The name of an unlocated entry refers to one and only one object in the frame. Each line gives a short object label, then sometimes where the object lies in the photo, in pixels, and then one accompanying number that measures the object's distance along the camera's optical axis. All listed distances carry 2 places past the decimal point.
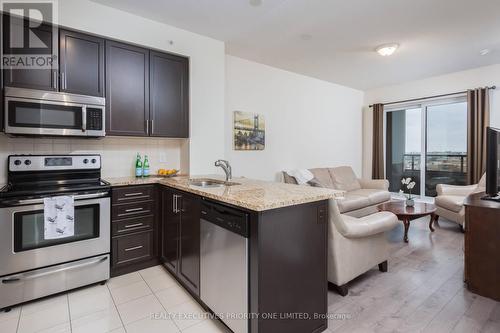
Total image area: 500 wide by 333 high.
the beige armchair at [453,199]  3.79
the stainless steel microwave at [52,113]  2.19
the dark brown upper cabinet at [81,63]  2.46
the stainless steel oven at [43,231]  2.03
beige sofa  4.26
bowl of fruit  3.17
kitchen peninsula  1.50
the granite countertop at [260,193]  1.51
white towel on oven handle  2.14
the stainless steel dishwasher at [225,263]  1.55
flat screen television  2.38
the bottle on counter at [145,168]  3.13
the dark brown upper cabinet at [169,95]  2.99
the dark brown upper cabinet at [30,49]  2.22
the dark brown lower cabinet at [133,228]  2.55
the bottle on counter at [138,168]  3.09
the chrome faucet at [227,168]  2.53
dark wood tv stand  2.16
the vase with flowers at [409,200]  3.89
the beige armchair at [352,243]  2.07
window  5.06
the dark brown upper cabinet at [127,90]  2.71
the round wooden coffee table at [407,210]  3.46
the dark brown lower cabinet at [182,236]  2.06
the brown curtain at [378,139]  5.97
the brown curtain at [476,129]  4.46
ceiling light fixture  3.54
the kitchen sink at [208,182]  2.56
